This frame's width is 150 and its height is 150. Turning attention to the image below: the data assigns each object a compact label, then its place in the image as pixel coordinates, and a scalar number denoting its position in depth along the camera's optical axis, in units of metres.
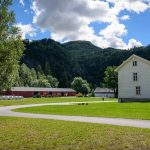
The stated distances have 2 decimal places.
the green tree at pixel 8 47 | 13.11
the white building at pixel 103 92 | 81.40
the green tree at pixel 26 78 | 81.46
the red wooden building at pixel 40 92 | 63.63
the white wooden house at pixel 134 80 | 33.45
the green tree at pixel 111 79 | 57.67
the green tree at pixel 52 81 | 91.05
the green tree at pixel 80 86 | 77.84
